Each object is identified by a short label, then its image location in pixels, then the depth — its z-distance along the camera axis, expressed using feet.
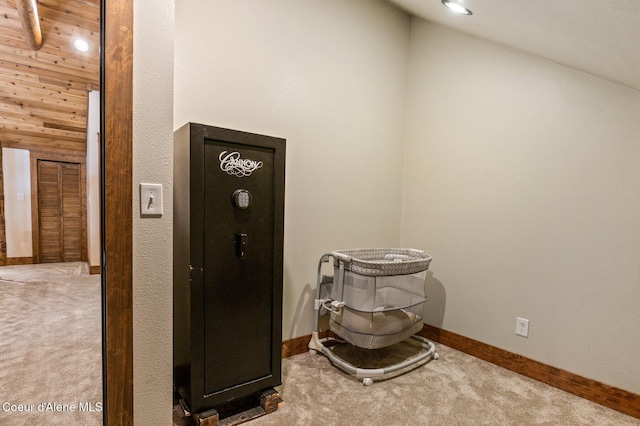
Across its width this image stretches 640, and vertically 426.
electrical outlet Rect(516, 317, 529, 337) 7.01
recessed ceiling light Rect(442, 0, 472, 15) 5.64
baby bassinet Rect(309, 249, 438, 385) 6.37
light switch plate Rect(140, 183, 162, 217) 3.83
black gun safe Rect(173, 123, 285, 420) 4.66
